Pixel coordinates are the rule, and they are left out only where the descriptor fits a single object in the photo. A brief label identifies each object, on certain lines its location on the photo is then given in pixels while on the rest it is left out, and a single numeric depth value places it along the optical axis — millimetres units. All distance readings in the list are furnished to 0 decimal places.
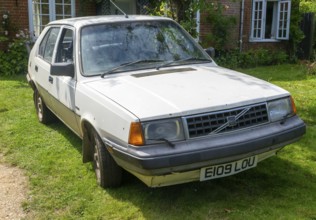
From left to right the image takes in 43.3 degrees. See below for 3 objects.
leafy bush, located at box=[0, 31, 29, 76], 11062
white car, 3195
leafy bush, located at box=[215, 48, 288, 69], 13554
